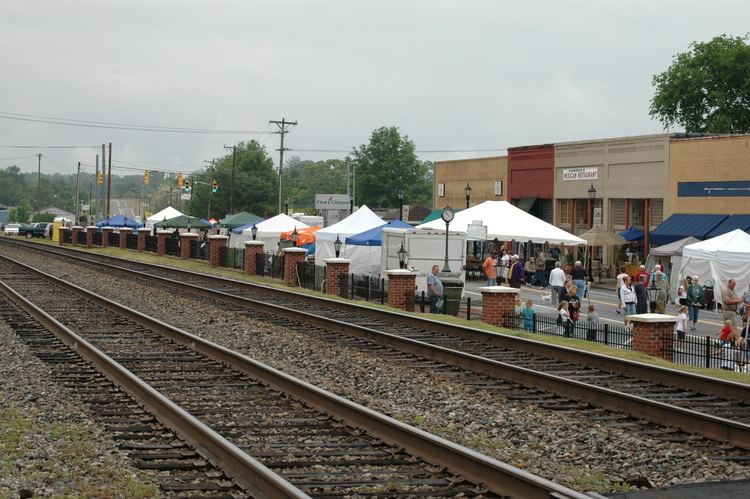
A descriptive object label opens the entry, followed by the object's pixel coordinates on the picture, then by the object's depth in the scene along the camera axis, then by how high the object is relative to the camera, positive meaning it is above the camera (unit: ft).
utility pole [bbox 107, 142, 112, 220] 302.86 +18.14
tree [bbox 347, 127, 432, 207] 444.55 +32.96
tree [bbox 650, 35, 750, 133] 241.76 +39.42
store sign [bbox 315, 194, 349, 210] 218.38 +8.89
